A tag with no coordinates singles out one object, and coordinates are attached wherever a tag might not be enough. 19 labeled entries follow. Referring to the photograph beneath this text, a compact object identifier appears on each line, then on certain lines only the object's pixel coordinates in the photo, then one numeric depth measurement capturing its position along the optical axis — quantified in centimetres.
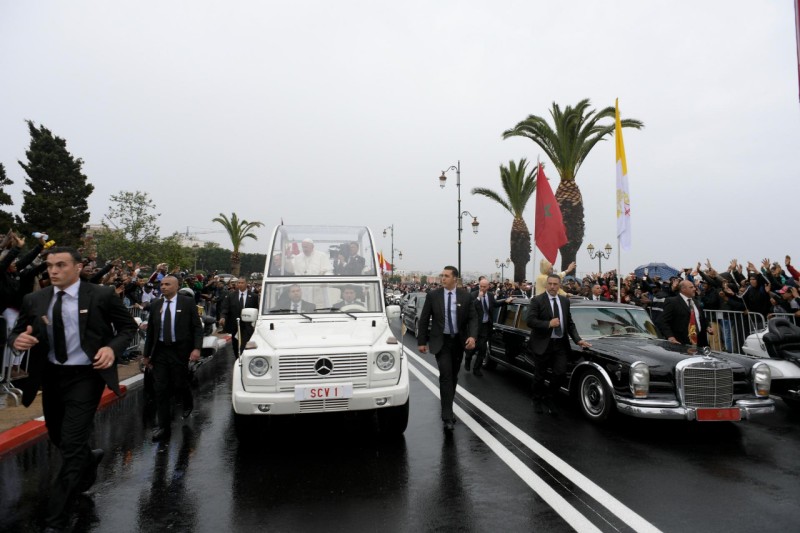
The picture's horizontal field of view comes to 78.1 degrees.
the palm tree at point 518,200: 2739
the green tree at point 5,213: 3713
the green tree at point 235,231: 4738
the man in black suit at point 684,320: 800
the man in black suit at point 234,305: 1005
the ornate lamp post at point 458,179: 2697
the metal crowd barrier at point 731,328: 1043
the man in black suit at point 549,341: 689
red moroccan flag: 1259
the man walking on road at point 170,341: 602
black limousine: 559
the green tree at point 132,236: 3828
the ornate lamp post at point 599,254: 4510
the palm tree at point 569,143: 2078
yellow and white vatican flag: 1259
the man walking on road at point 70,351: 369
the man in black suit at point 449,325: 634
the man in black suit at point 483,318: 989
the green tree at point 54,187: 4741
